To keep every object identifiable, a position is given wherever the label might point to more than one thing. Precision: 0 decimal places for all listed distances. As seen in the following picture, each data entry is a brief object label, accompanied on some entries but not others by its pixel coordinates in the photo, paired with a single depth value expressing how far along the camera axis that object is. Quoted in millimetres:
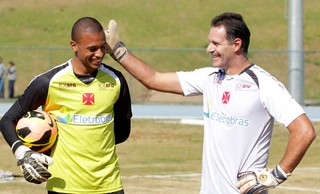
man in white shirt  13555
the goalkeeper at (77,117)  15273
